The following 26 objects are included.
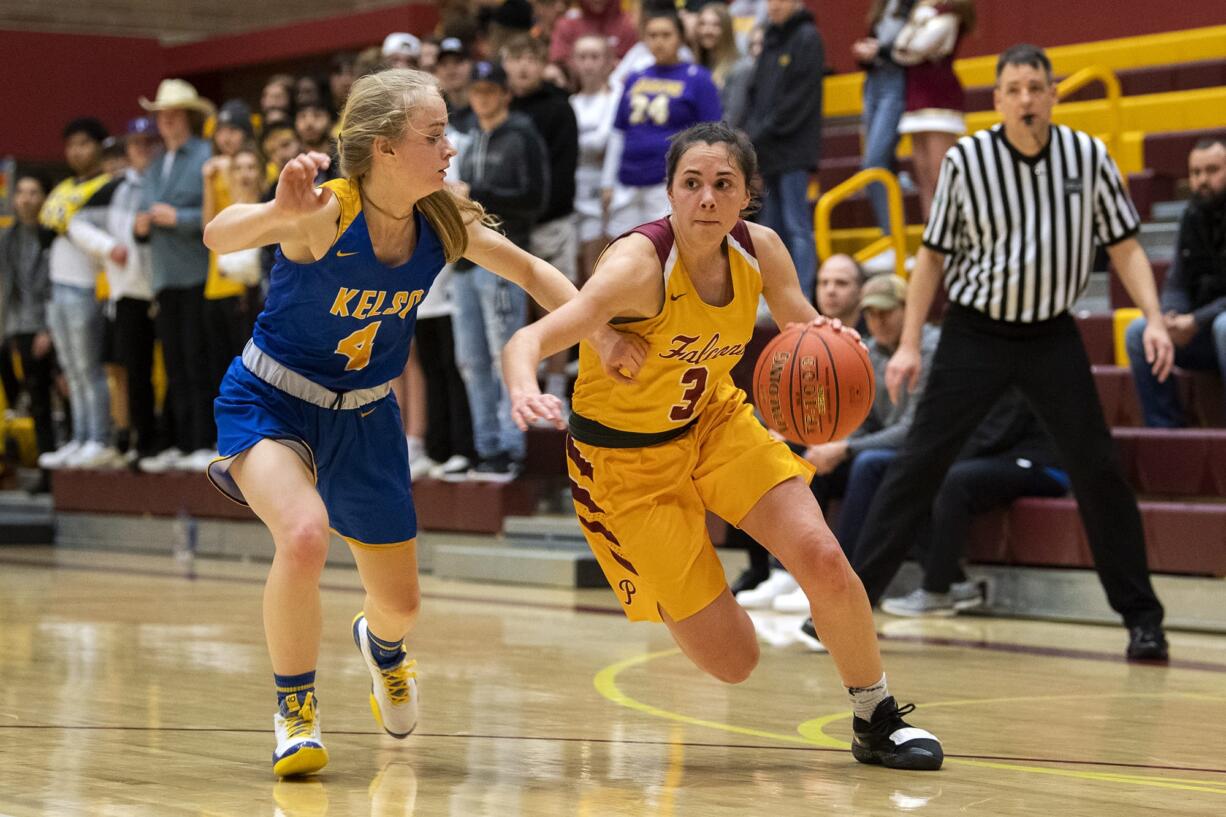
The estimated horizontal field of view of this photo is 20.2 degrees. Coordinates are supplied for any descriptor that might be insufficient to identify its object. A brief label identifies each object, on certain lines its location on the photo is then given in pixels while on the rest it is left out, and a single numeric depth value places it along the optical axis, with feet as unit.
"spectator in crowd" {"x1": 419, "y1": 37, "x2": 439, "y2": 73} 68.44
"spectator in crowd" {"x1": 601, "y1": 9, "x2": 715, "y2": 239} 59.58
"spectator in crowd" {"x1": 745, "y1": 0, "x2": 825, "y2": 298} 59.32
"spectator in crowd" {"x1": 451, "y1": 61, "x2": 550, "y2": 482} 58.41
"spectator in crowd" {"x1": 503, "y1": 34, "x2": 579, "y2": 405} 60.84
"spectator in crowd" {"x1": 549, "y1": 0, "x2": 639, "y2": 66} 73.31
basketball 28.52
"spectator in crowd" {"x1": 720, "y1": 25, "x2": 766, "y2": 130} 63.12
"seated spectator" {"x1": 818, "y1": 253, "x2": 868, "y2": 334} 49.04
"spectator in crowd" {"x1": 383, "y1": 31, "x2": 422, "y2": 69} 67.43
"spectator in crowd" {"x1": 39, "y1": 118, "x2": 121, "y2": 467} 75.89
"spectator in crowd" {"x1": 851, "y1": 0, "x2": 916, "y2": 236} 62.26
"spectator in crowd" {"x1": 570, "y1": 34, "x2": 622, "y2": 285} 66.37
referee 39.44
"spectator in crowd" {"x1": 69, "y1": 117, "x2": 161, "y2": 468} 74.12
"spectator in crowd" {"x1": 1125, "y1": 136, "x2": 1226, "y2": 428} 49.07
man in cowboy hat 70.42
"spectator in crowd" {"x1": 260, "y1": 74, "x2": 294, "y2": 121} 75.38
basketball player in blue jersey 25.82
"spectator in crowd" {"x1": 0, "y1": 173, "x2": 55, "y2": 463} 84.40
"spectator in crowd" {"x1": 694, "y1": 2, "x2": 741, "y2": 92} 66.21
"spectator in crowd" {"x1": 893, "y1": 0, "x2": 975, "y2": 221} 59.73
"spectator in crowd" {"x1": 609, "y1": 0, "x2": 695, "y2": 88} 62.47
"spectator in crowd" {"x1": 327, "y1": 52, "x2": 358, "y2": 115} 74.83
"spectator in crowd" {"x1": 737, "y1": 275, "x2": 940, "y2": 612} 47.87
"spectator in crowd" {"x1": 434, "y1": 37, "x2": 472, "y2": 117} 64.24
